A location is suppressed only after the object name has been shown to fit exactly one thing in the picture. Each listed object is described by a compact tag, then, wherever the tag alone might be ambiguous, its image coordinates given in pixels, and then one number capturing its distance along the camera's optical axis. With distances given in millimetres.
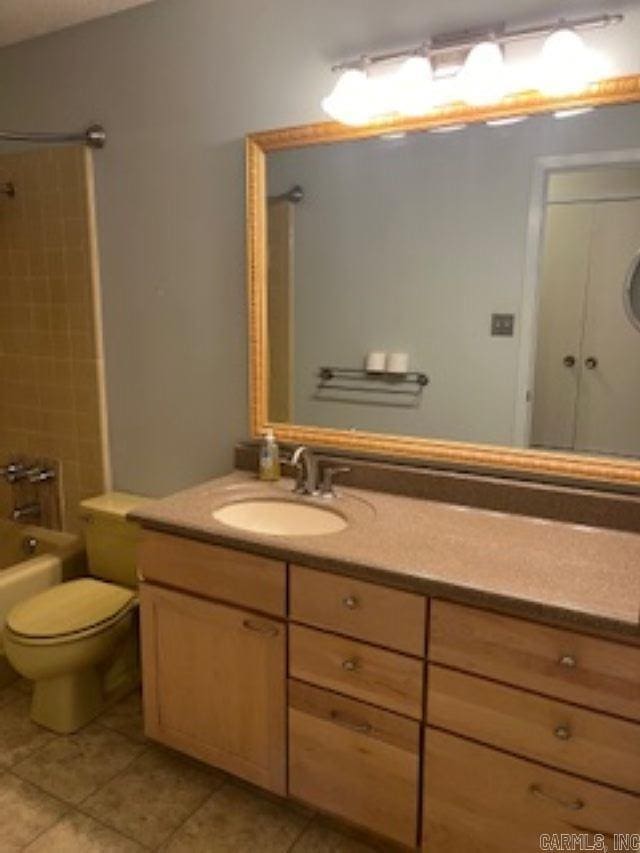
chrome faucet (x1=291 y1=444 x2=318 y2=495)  1799
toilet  1801
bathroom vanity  1155
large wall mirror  1500
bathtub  2154
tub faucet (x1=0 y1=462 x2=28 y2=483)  2547
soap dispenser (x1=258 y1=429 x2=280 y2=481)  1909
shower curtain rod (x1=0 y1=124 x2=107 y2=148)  2137
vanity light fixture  1386
